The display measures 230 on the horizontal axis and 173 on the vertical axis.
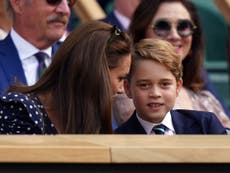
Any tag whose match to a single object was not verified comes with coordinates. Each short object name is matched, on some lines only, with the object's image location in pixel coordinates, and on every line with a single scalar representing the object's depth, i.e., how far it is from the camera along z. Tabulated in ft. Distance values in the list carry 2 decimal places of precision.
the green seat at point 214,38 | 60.13
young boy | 29.12
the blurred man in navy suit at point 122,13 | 43.75
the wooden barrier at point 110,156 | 19.57
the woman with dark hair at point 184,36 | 37.60
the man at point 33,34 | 33.78
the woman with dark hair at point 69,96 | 25.53
